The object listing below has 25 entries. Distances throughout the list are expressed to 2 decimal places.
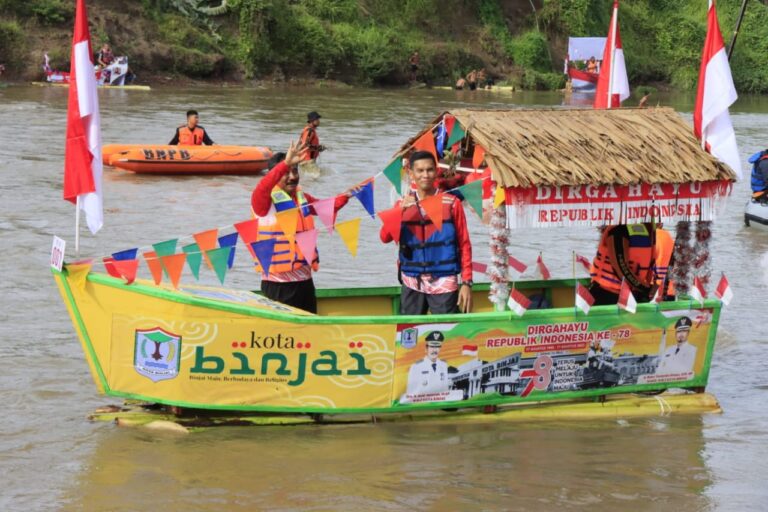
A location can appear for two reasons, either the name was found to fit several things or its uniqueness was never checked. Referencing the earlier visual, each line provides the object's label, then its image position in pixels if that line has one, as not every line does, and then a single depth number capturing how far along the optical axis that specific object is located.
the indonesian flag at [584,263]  18.71
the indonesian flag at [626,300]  15.26
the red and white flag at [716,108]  15.77
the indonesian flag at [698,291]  16.00
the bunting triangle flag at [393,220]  14.65
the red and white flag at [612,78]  28.80
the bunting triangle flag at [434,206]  14.61
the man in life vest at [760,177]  31.02
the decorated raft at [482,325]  13.87
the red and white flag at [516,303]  14.80
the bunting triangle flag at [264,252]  14.94
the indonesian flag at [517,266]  17.58
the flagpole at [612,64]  28.64
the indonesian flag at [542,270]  18.69
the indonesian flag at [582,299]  15.07
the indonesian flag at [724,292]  16.22
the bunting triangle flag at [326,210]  14.66
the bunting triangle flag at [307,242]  14.91
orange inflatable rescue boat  37.34
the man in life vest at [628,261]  16.28
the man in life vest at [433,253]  14.87
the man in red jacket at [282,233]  14.95
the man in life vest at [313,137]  33.75
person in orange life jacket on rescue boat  37.75
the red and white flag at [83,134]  13.84
